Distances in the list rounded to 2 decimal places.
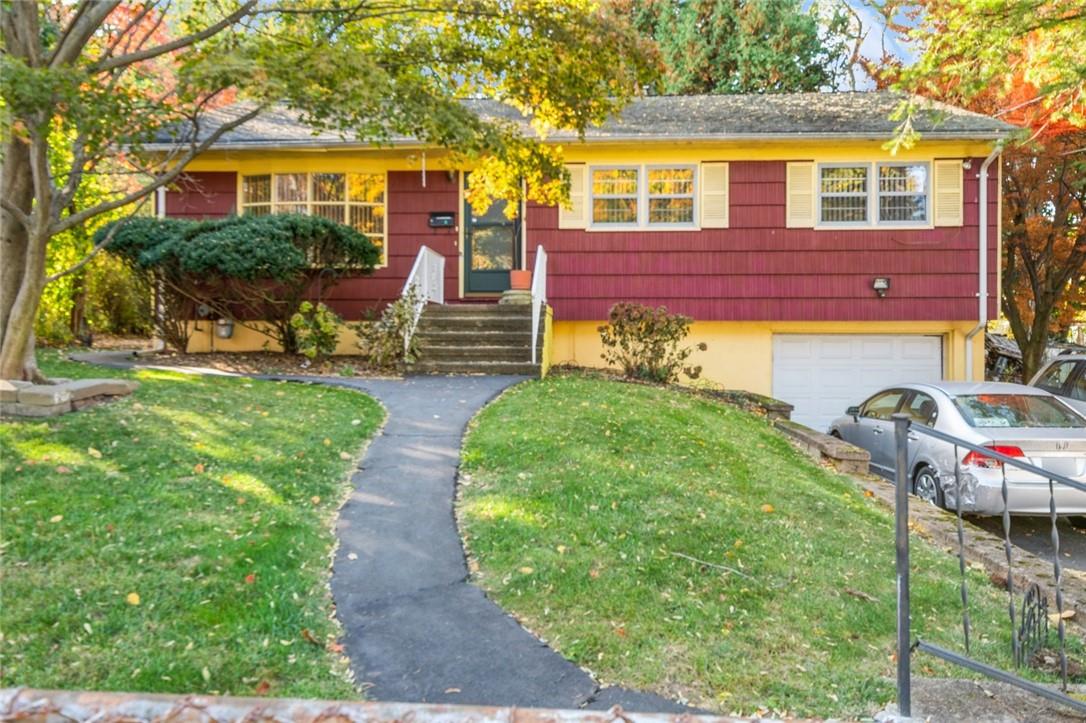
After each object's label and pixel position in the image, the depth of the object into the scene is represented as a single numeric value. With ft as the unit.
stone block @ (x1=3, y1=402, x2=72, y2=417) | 19.70
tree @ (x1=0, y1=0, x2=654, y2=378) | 18.49
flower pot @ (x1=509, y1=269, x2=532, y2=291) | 41.22
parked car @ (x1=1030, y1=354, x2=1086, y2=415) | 28.78
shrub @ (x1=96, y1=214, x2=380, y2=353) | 33.14
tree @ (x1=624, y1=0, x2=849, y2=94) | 75.77
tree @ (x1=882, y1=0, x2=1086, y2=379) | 28.30
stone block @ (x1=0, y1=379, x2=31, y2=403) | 19.53
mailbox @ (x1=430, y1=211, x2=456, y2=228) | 42.70
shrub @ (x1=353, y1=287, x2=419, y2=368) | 34.73
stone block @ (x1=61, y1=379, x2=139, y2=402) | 21.09
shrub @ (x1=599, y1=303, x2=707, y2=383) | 36.37
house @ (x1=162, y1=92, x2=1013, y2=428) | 40.50
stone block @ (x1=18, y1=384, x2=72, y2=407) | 19.72
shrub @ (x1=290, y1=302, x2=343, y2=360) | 35.63
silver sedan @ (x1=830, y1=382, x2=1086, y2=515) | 21.30
